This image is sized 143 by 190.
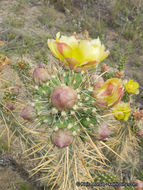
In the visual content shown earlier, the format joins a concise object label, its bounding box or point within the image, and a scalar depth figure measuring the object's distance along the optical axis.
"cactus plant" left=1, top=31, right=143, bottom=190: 0.20
